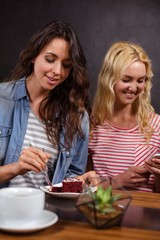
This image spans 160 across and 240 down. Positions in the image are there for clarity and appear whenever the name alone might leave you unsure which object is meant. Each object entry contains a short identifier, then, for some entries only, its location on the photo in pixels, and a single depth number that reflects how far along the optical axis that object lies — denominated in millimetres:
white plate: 1478
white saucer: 1112
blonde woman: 2420
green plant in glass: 1198
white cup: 1114
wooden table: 1151
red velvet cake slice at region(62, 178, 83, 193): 1520
